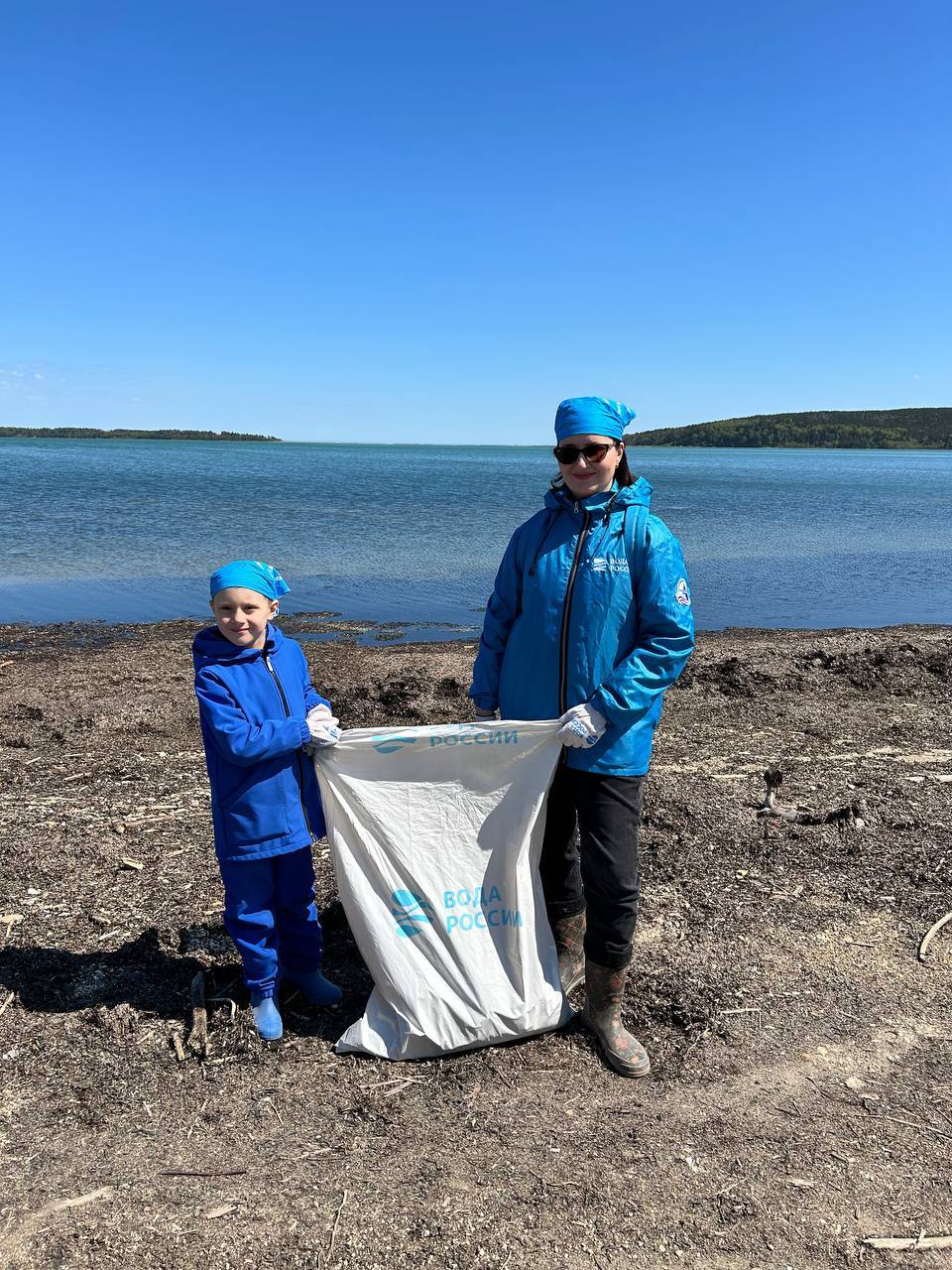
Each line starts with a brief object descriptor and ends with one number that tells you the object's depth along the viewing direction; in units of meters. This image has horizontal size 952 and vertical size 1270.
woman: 3.25
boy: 3.35
